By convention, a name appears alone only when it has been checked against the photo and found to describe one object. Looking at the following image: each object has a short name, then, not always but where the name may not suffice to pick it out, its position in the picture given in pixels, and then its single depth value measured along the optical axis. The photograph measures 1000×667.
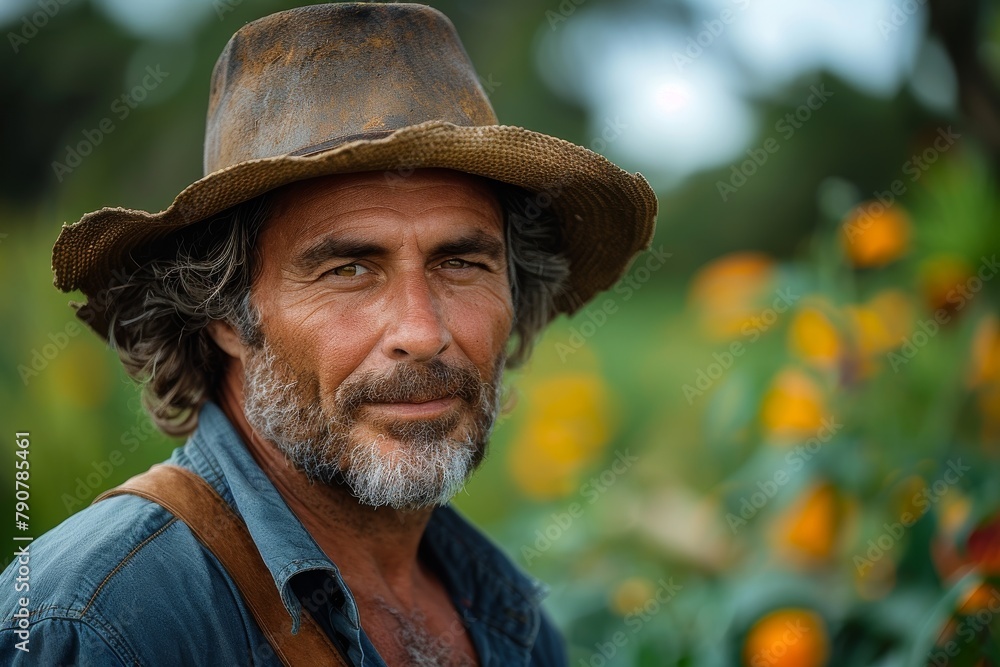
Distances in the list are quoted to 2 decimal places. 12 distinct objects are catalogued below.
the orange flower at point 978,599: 2.30
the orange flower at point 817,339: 3.07
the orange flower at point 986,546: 2.35
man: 1.68
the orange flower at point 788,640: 2.69
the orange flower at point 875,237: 3.19
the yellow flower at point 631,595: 3.26
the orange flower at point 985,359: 2.81
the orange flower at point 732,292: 3.49
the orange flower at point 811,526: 2.83
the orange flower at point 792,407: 2.97
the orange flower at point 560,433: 4.10
